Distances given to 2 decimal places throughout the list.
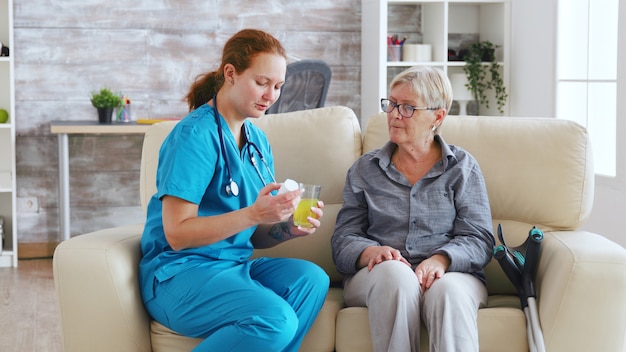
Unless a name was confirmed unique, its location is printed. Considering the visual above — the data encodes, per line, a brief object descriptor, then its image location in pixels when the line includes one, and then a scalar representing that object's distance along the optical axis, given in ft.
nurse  6.97
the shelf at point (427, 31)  16.92
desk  15.30
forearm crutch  7.67
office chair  14.88
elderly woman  7.75
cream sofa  7.29
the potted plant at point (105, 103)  16.05
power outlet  16.96
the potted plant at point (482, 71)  17.47
